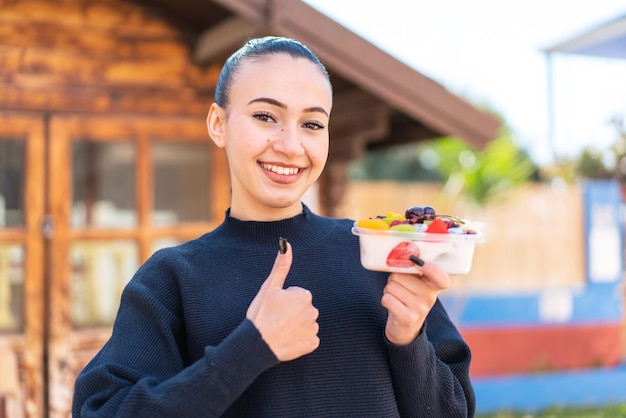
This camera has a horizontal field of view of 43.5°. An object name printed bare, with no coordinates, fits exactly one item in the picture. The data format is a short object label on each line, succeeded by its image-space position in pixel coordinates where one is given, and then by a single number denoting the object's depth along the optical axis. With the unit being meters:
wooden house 3.99
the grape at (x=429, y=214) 1.56
